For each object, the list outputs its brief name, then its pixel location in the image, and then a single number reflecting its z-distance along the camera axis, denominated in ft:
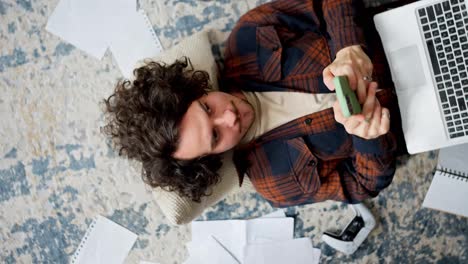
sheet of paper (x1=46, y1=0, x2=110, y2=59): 3.95
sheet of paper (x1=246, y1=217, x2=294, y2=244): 4.04
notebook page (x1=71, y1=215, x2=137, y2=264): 4.06
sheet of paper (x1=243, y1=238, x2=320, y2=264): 4.02
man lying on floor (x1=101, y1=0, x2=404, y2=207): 2.94
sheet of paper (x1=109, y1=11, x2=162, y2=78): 3.96
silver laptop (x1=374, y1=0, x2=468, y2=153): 2.77
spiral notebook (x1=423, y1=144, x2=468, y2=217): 3.84
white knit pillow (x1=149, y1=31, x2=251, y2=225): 3.48
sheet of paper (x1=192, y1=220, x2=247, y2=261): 4.05
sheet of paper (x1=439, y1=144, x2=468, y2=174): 3.81
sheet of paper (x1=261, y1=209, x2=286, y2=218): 4.05
